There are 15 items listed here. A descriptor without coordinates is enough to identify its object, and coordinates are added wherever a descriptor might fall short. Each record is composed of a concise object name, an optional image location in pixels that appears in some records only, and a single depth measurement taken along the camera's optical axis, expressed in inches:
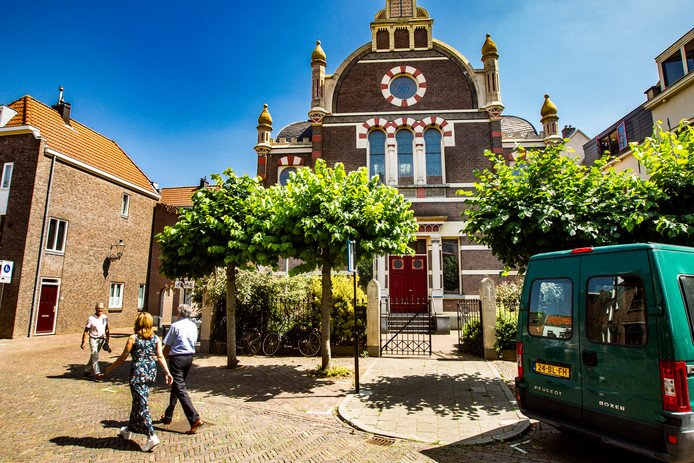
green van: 150.6
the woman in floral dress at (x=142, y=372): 210.1
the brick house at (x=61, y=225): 708.0
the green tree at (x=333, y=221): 341.4
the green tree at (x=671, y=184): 266.7
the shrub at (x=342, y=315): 487.5
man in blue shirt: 230.5
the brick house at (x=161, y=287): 1019.3
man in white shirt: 374.9
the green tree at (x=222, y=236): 377.1
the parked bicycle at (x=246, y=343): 502.3
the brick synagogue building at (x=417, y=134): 721.6
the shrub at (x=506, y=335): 442.9
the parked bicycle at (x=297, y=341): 492.4
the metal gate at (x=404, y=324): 496.7
